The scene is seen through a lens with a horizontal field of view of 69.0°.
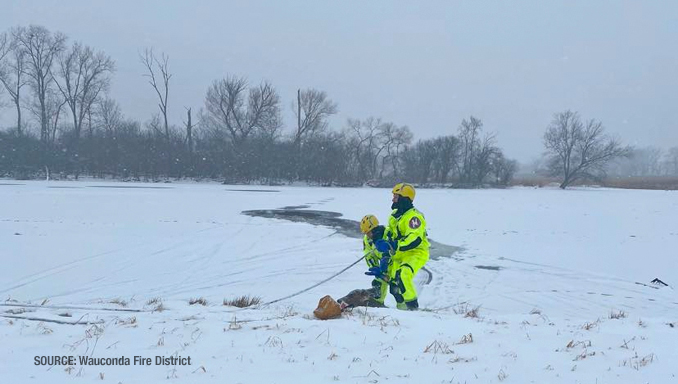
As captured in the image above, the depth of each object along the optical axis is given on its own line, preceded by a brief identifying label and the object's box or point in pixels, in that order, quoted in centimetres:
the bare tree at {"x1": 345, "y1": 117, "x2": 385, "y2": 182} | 6694
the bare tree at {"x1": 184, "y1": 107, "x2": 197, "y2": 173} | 5494
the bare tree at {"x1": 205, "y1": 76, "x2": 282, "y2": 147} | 6228
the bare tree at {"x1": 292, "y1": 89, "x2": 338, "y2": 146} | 6731
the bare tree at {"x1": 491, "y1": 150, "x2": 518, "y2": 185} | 6744
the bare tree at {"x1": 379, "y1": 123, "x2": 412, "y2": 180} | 7362
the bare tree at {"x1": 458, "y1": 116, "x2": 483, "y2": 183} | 6950
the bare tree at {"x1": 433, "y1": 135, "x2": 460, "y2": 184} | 6806
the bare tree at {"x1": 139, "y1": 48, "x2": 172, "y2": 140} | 6107
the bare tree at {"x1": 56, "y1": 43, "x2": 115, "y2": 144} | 5772
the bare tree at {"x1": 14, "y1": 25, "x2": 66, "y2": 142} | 5512
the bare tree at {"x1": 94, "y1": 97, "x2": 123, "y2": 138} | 5800
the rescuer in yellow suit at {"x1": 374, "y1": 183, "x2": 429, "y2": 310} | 630
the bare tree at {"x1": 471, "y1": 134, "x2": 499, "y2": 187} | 6831
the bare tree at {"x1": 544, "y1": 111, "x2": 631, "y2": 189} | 6812
